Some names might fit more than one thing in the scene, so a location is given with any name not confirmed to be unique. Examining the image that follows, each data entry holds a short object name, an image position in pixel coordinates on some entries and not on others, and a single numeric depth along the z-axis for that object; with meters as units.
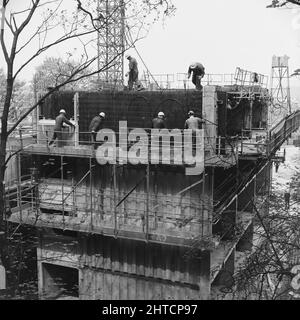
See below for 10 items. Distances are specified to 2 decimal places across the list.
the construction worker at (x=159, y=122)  15.12
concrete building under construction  14.99
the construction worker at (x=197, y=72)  16.42
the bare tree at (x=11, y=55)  6.91
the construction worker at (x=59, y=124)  16.02
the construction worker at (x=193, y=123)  14.33
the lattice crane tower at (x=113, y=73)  37.82
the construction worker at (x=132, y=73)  17.55
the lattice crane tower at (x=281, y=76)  28.92
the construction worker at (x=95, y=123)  15.62
